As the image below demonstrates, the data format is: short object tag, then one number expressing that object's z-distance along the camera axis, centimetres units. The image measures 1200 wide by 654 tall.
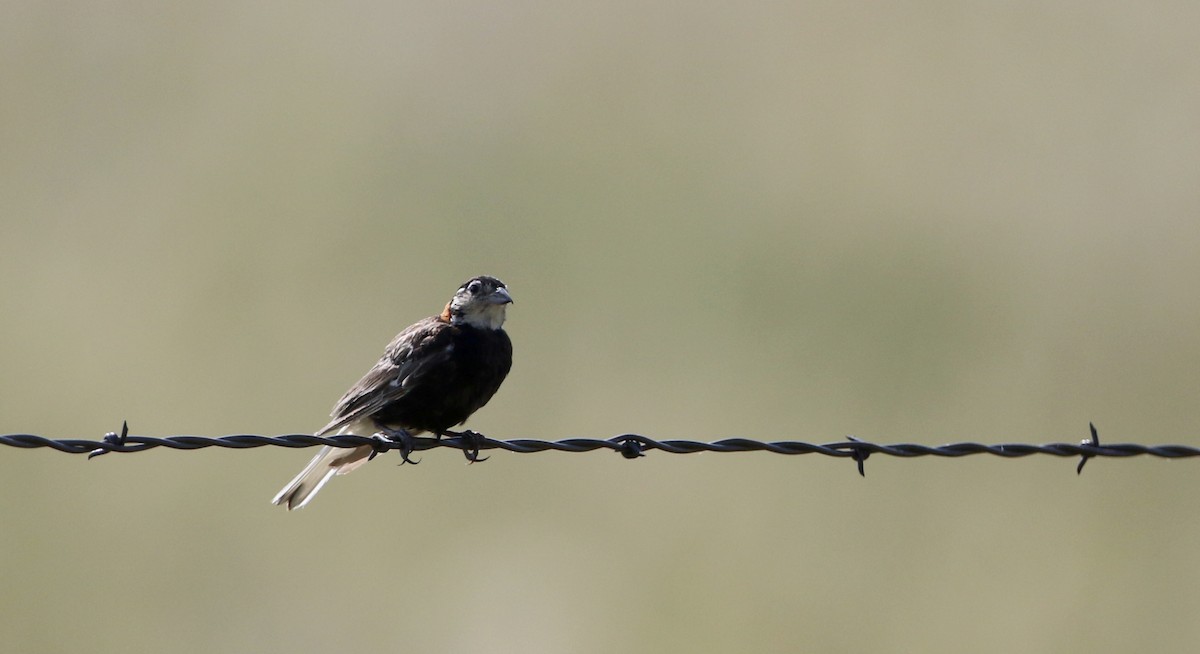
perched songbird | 1535
